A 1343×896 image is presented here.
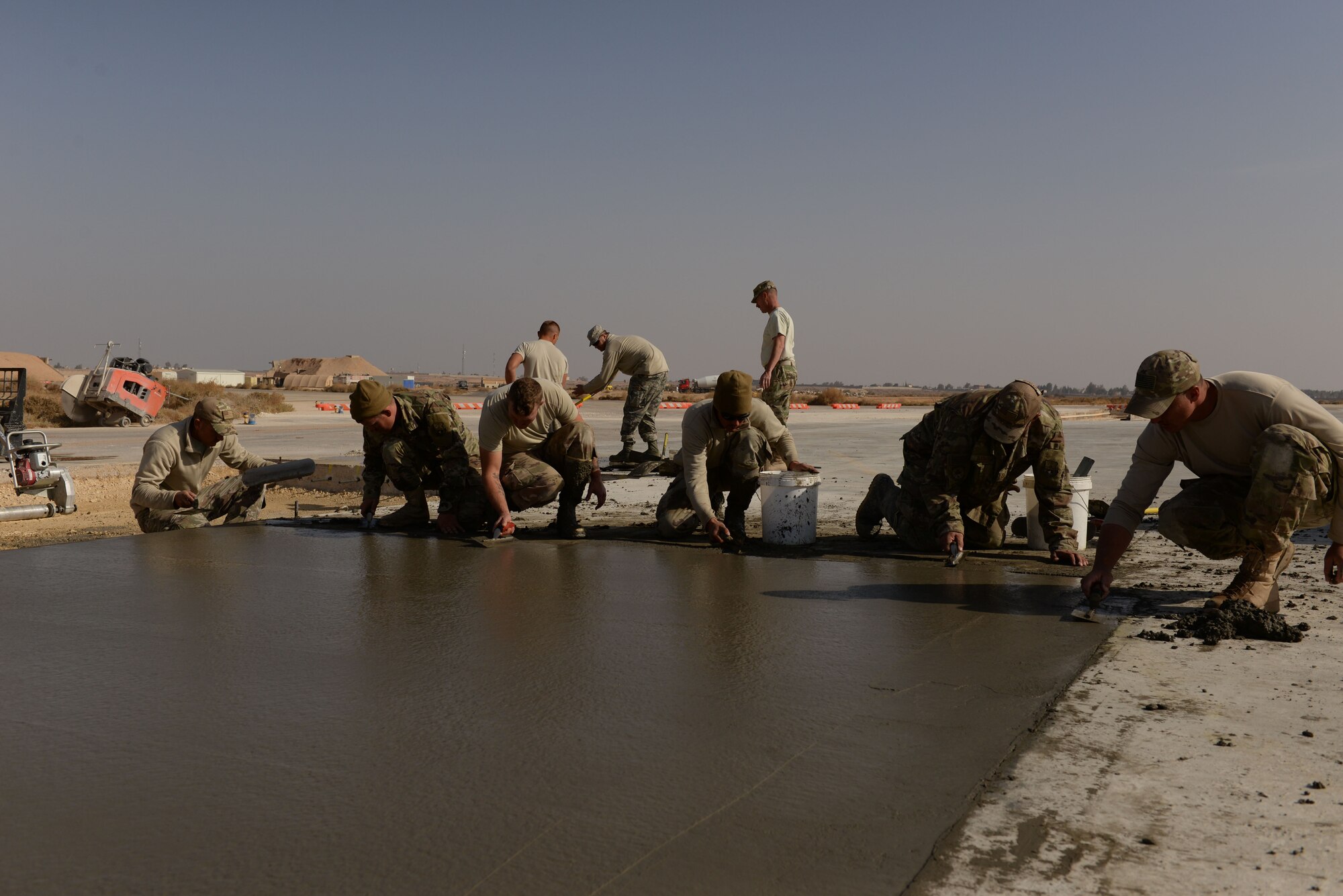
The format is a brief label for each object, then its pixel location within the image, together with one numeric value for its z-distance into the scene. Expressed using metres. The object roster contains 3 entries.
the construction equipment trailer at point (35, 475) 8.18
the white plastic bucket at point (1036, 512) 5.47
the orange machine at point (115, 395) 18.61
